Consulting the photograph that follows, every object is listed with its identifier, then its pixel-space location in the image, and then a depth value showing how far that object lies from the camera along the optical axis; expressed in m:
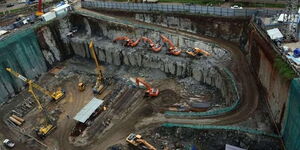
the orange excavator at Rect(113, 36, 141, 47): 54.31
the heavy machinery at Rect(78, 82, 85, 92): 50.32
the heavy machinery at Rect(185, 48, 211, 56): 48.44
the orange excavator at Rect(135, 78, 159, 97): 45.56
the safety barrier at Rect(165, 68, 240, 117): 37.38
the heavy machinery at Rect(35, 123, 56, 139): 41.92
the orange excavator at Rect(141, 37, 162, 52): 52.00
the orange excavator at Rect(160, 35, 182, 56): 50.07
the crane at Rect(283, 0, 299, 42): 38.19
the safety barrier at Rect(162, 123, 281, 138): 32.63
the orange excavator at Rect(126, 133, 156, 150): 36.19
